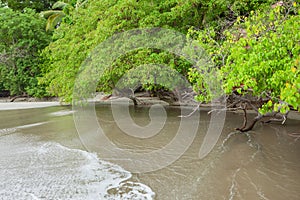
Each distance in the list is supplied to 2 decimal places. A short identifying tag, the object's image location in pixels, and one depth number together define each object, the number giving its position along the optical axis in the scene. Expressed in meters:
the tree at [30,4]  21.44
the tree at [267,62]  3.61
